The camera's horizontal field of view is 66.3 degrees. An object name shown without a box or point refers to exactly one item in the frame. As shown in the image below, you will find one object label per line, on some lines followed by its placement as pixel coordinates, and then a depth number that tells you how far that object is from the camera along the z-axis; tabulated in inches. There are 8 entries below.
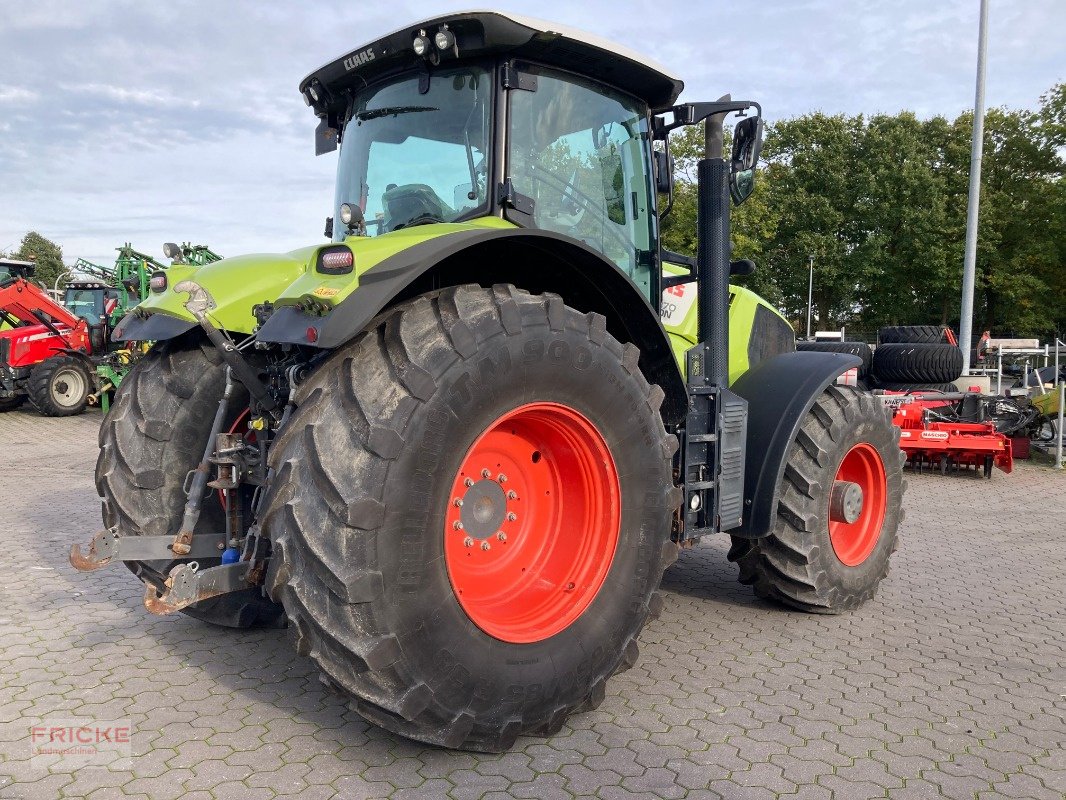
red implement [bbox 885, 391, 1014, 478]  363.3
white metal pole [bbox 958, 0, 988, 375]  577.3
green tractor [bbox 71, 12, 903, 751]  96.3
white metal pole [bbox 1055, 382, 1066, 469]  391.2
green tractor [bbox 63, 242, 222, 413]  602.9
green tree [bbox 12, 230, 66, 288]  2659.9
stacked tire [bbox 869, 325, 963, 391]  420.2
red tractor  580.4
